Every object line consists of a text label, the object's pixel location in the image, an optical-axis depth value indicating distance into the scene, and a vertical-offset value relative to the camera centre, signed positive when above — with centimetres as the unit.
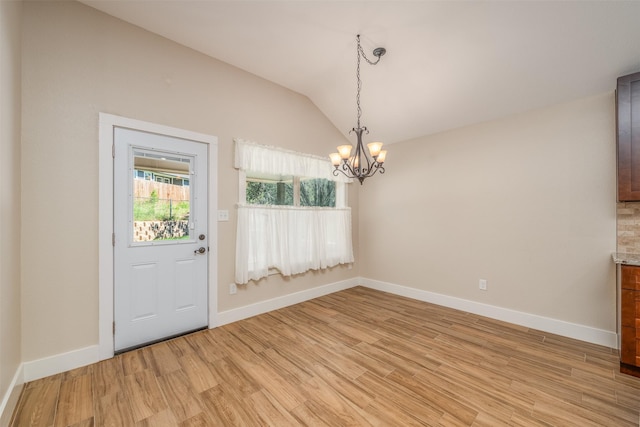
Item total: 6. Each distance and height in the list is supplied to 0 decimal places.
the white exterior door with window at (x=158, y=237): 250 -24
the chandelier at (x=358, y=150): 262 +66
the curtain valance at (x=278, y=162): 329 +76
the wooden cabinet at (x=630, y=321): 212 -90
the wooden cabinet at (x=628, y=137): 235 +71
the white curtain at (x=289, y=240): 331 -38
